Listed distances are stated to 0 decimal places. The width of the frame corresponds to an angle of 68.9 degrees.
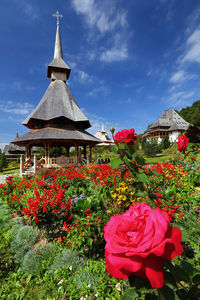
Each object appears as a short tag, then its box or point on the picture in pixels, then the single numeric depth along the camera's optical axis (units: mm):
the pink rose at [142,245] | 519
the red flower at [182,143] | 2201
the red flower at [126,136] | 1491
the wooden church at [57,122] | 12500
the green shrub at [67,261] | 2350
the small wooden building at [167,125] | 38338
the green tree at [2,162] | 19705
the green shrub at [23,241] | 2838
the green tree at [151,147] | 22828
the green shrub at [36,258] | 2482
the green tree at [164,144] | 25861
